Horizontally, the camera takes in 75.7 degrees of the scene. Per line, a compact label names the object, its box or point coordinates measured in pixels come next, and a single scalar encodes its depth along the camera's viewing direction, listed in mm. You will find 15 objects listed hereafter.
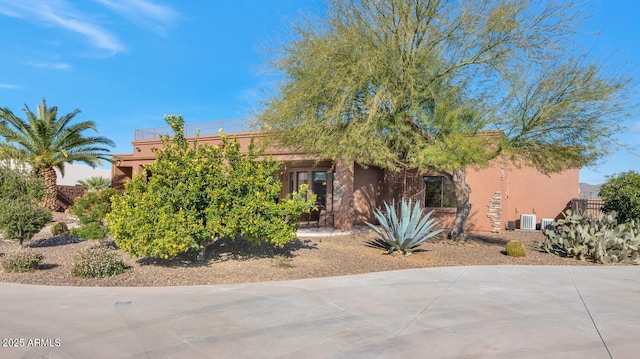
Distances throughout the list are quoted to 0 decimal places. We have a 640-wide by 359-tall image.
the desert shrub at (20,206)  10641
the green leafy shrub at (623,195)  13391
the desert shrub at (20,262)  8312
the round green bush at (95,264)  7832
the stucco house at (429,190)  16719
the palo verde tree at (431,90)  10750
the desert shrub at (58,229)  14765
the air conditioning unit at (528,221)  19078
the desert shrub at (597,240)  10828
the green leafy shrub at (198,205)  8023
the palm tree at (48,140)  21453
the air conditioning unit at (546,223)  18072
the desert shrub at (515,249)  11235
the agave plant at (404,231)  10672
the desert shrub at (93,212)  10367
